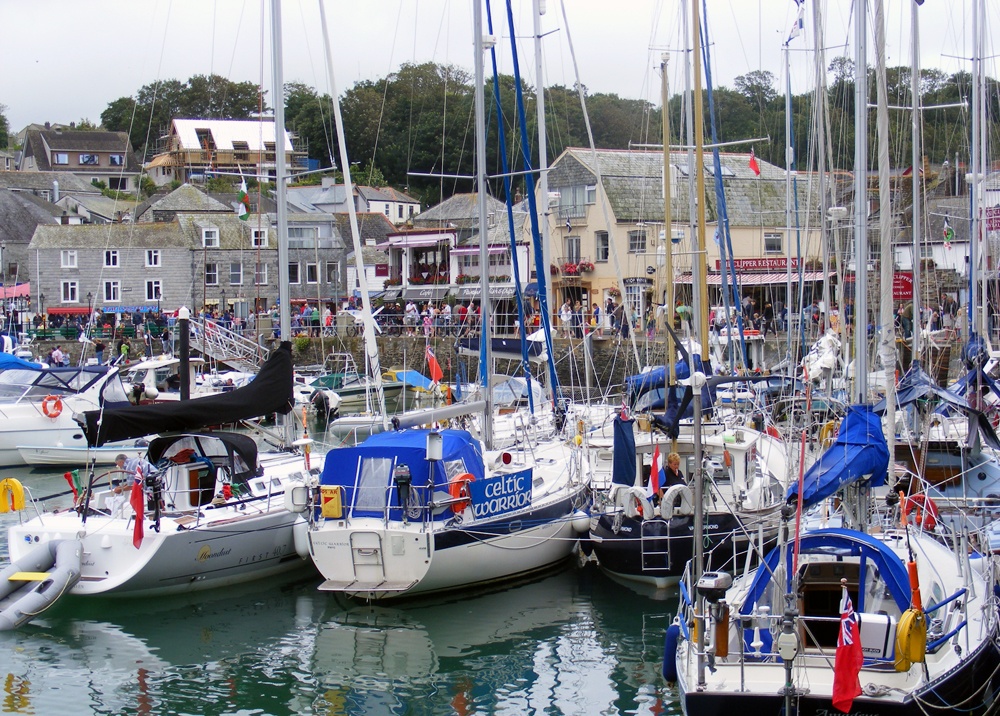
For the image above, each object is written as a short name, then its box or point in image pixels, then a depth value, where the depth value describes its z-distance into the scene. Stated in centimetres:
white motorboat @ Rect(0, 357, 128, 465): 3269
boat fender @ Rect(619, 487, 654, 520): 1906
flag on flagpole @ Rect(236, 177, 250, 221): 2442
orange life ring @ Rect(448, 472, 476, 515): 1834
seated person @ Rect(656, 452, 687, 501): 1964
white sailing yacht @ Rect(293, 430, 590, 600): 1775
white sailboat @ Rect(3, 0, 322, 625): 1838
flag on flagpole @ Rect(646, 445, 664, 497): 1948
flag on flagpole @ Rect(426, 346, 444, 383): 2900
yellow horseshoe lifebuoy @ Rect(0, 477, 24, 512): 1850
